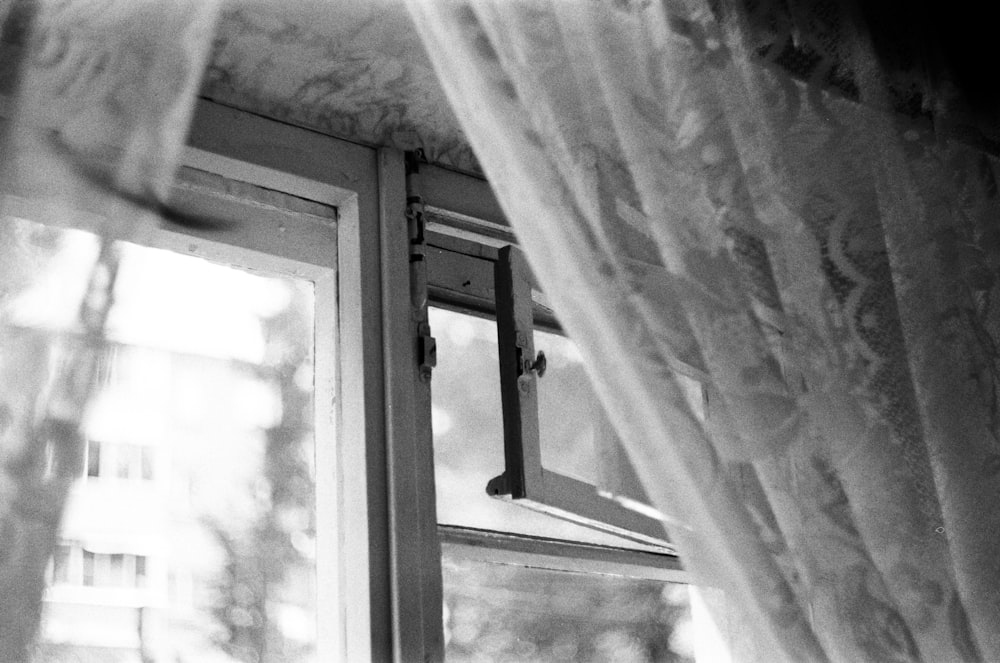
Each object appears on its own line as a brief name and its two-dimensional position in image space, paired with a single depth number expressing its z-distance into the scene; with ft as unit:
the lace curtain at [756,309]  4.20
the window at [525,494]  5.75
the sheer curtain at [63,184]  3.24
